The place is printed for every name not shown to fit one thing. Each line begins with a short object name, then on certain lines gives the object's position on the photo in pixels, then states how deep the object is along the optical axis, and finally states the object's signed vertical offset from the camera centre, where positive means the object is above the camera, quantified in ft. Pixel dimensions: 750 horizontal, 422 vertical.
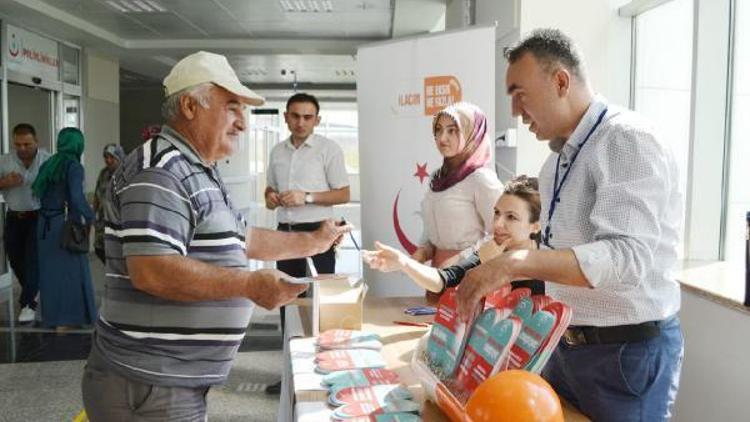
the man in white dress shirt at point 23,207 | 18.63 -1.30
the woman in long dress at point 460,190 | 8.91 -0.33
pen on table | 7.38 -1.77
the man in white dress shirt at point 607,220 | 4.33 -0.36
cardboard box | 6.97 -1.52
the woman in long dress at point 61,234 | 16.28 -1.84
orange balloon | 3.42 -1.23
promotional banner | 12.64 +1.09
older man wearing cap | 4.69 -0.78
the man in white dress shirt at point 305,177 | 13.38 -0.27
